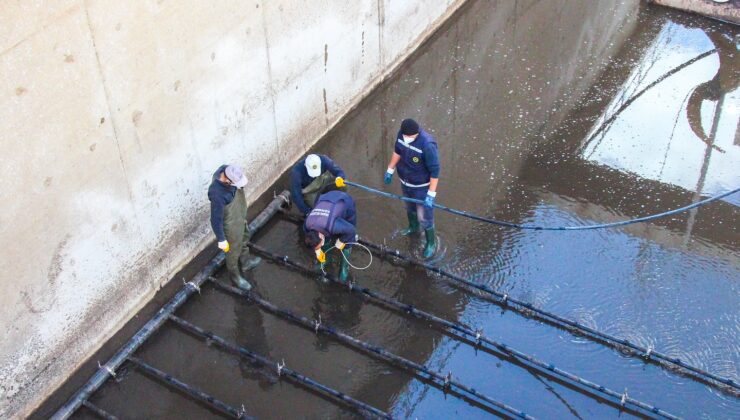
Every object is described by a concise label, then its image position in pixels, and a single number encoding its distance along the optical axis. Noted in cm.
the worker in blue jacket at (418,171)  686
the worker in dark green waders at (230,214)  653
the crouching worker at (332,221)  678
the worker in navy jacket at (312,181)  730
